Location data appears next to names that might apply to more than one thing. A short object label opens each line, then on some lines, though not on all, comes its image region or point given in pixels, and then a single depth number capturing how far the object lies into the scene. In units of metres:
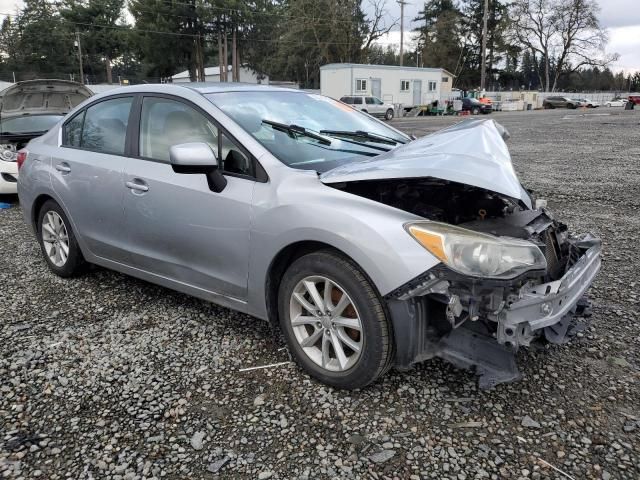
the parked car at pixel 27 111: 7.54
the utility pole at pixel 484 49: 50.19
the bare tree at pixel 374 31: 51.78
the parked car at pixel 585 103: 55.91
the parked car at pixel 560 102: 54.56
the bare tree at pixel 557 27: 71.88
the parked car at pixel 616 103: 59.19
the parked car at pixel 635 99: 49.06
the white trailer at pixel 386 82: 39.22
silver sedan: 2.44
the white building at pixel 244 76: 61.00
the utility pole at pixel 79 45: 59.01
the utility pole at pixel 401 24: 49.22
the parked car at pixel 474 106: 44.47
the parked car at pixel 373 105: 33.53
